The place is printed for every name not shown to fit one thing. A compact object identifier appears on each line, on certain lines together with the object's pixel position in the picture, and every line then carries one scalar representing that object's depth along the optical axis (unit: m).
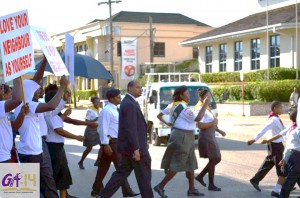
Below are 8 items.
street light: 48.62
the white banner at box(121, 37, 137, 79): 34.81
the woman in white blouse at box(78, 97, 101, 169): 14.20
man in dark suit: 8.55
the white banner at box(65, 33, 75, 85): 8.51
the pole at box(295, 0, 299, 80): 35.89
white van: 19.06
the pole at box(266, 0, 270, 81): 37.29
